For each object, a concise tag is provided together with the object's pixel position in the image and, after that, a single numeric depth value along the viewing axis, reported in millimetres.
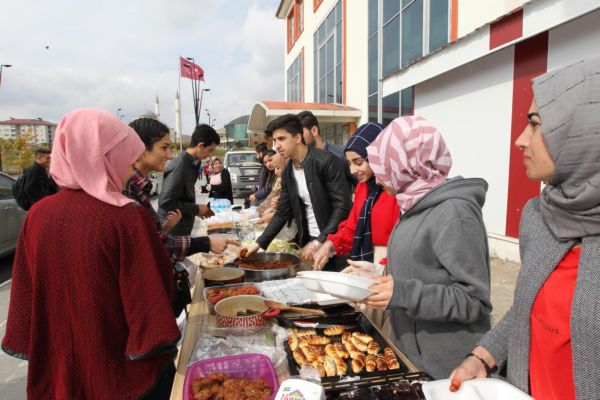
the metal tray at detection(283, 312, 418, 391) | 1275
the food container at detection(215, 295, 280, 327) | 1729
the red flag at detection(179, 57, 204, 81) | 20541
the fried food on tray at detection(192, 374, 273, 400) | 1276
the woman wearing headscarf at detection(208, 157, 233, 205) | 7195
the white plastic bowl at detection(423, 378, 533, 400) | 1083
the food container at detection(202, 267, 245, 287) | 2320
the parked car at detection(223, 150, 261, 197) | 14703
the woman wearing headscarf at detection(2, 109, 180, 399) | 1309
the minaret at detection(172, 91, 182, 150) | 41494
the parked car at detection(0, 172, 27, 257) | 6062
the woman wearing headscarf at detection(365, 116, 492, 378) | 1371
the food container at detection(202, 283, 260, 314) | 1956
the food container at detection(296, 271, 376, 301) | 1396
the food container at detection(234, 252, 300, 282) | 2379
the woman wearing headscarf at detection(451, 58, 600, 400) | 978
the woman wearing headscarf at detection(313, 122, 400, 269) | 2295
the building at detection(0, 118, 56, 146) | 106000
